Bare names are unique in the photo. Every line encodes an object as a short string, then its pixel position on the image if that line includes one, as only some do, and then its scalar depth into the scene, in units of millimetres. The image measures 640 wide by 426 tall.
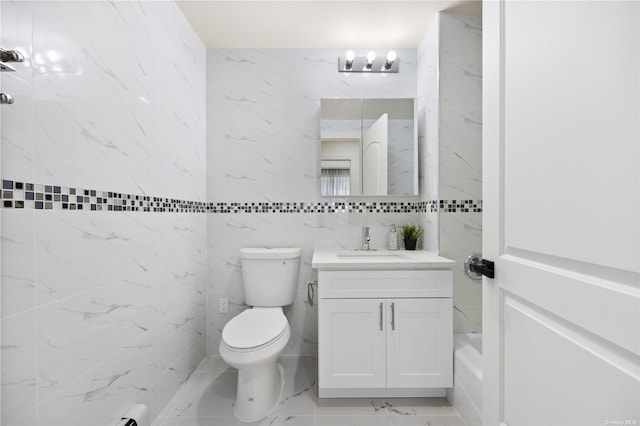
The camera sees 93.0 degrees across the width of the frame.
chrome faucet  2311
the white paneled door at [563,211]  520
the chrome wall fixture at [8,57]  759
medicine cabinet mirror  2295
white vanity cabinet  1750
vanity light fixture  2319
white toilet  1578
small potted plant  2275
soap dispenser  2289
